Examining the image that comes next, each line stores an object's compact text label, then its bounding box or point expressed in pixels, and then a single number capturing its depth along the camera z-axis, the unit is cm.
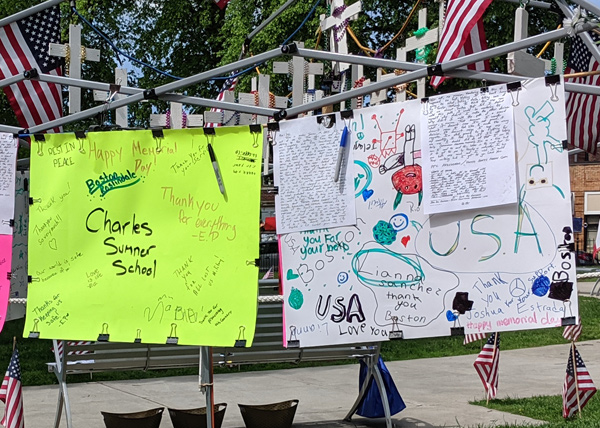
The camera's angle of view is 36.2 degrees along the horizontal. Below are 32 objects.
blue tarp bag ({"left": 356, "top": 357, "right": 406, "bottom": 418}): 681
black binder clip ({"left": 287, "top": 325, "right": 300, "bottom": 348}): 507
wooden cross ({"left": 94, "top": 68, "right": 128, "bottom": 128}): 706
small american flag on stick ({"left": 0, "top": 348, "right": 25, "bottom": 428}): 584
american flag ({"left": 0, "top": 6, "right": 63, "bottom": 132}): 631
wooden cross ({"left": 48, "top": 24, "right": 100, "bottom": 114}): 625
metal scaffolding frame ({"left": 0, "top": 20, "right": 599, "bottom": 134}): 478
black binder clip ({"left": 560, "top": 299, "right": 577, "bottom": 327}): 463
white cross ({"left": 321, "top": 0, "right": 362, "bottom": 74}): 754
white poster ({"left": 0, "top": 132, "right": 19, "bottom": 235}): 579
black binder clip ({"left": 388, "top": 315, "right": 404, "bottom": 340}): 497
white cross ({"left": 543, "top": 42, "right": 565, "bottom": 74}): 653
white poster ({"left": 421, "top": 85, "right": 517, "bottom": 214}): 470
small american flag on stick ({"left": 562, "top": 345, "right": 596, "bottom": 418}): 679
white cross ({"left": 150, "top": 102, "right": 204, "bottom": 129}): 675
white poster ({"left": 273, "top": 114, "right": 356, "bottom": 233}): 506
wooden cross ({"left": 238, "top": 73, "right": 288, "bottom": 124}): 688
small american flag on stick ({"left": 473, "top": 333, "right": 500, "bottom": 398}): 754
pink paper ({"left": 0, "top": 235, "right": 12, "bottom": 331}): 577
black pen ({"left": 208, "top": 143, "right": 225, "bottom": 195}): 512
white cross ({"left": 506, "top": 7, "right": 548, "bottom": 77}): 508
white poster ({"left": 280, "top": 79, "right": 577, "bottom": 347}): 468
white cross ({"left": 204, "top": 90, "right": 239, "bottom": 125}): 716
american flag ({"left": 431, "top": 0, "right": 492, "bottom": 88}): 519
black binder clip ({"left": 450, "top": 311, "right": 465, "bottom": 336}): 483
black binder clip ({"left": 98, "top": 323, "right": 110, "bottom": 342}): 529
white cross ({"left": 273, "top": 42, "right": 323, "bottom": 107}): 590
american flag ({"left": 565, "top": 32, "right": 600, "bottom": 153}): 705
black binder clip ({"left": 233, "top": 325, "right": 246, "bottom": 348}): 500
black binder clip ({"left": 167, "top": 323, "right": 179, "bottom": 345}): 512
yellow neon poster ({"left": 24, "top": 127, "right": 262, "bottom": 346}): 508
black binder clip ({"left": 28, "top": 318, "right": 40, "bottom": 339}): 543
